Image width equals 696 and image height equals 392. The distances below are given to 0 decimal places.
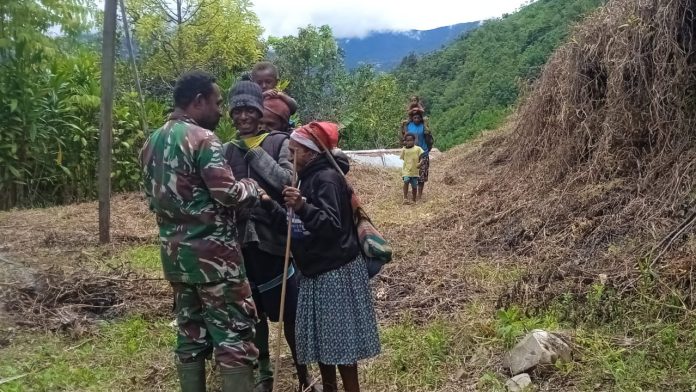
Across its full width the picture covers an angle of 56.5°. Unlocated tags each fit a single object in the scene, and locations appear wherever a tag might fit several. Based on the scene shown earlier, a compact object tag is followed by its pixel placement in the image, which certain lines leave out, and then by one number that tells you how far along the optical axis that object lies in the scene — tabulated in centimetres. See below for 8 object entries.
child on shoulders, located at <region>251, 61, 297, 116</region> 408
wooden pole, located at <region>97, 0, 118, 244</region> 612
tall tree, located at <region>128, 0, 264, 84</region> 1878
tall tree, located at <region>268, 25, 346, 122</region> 1877
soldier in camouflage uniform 287
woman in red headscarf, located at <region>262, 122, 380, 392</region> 297
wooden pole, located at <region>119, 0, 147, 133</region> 604
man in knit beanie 323
